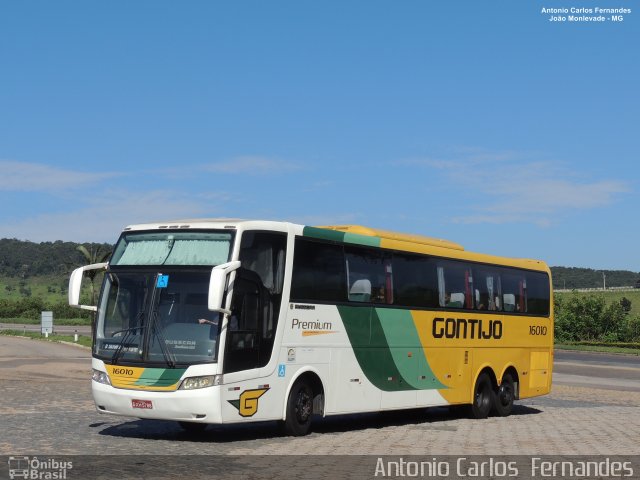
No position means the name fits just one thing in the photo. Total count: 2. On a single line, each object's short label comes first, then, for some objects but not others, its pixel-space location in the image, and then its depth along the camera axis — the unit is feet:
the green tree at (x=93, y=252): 195.22
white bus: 48.34
